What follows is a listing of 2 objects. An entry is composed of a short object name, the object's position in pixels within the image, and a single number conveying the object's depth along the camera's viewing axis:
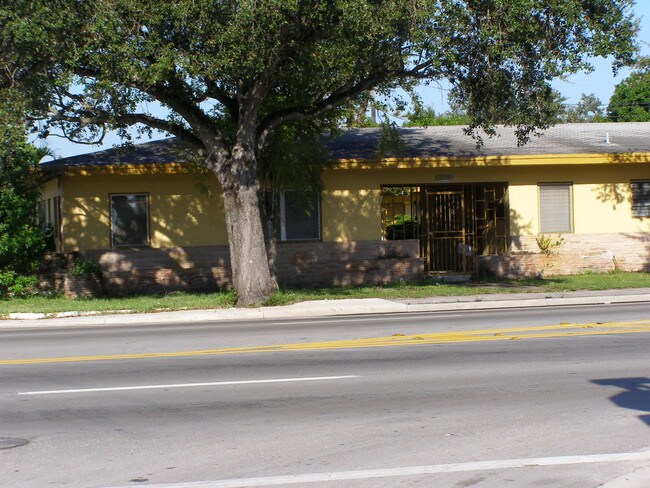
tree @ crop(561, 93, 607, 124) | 74.25
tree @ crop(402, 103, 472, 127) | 20.98
